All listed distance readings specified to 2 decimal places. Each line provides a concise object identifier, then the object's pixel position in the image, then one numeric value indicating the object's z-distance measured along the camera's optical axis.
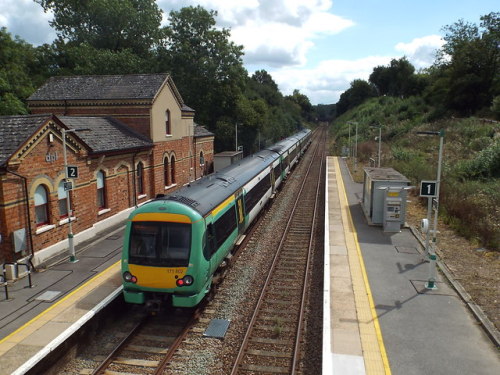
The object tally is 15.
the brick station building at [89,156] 12.95
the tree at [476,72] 42.25
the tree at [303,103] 151.81
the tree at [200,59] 43.56
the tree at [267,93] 84.19
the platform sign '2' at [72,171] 13.69
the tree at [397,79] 80.81
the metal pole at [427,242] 12.38
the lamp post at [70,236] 13.65
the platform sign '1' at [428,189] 12.18
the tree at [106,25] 50.97
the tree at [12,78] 28.70
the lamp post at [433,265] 11.44
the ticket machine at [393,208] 17.12
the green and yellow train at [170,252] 9.63
